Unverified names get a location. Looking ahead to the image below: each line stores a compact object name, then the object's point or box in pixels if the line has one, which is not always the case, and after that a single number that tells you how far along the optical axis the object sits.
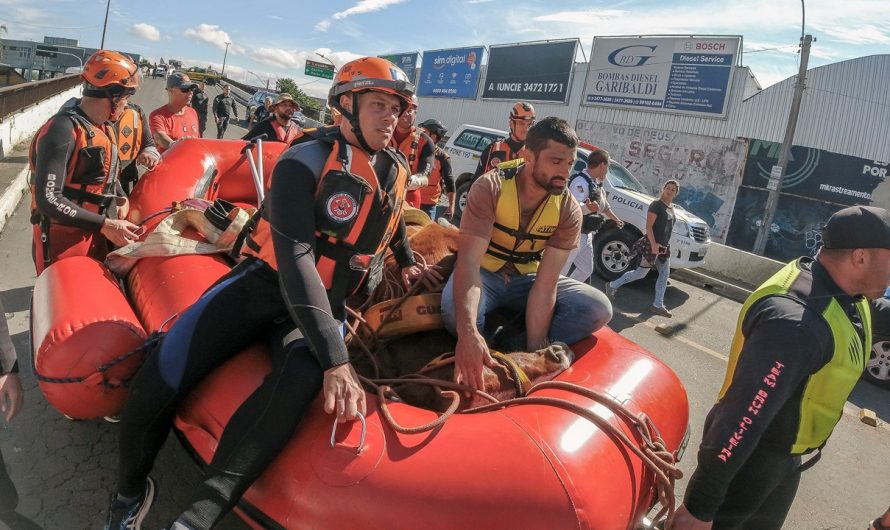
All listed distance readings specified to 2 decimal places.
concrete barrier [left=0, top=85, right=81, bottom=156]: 10.82
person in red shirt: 6.13
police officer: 5.76
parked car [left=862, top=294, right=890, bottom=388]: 5.82
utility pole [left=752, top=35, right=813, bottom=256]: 13.14
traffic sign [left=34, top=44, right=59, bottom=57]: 52.03
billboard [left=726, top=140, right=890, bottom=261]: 15.72
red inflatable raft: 1.84
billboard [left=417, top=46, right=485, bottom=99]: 29.45
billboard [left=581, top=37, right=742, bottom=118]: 18.78
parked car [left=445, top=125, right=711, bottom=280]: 8.47
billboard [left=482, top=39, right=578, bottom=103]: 24.11
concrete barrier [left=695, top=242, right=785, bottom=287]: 10.27
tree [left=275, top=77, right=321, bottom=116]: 51.29
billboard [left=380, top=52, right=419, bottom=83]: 35.92
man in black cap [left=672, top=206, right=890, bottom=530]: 1.81
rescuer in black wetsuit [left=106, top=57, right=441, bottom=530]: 1.94
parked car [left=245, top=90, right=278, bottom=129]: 26.05
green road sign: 50.59
